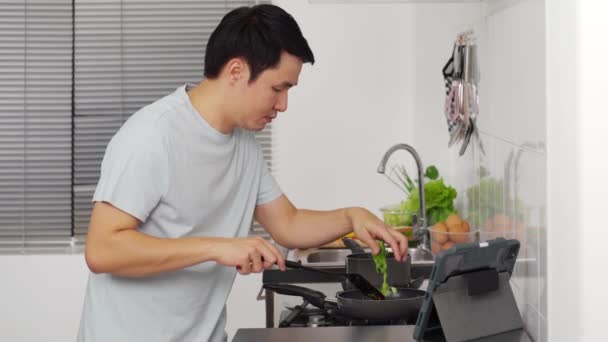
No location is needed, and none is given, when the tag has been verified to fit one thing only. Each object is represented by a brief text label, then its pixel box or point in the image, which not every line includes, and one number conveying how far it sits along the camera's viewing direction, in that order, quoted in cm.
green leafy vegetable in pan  213
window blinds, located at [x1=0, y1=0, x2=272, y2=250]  380
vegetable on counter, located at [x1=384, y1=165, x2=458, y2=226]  307
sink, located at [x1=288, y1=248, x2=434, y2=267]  285
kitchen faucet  288
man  164
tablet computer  167
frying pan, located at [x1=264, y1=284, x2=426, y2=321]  193
